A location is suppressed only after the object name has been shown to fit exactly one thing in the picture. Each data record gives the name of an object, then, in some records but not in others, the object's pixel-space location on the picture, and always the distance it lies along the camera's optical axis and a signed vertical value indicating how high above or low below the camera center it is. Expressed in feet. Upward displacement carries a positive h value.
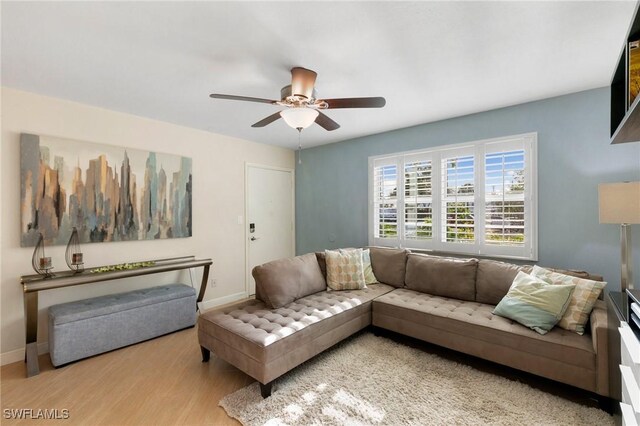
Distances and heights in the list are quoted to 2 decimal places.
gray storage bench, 8.09 -3.36
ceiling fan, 6.79 +2.72
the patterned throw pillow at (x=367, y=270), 11.47 -2.27
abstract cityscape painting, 8.64 +0.77
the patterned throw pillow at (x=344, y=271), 10.60 -2.16
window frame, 9.63 +0.71
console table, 7.70 -1.98
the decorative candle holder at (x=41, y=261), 8.34 -1.38
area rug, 5.86 -4.18
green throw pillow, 6.95 -2.27
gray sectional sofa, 6.42 -2.86
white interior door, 14.61 -0.05
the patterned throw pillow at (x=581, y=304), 6.82 -2.17
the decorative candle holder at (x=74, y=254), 8.96 -1.25
